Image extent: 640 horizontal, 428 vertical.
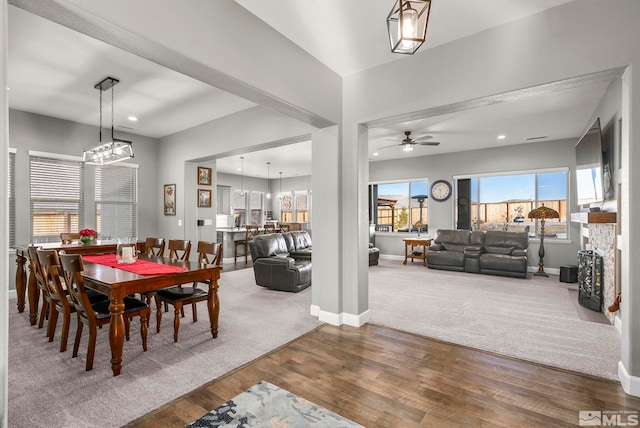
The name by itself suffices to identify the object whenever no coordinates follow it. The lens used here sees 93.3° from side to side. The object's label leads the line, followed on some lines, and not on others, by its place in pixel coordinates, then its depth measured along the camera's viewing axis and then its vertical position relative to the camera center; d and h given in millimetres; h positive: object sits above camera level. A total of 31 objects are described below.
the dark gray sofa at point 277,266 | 4984 -866
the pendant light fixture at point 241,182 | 11398 +1273
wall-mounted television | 3773 +625
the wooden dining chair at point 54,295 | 2615 -722
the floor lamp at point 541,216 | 6289 -30
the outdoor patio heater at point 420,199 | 8711 +461
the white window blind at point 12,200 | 4789 +251
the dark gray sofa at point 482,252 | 6332 -863
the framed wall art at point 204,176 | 6340 +841
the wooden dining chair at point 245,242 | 8203 -732
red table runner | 2849 -521
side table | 7749 -973
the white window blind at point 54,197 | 5062 +328
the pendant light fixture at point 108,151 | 3885 +923
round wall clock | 8209 +676
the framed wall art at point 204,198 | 6352 +368
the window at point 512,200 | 6945 +365
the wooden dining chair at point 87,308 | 2398 -813
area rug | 1851 -1278
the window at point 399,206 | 8797 +266
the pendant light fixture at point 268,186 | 12977 +1257
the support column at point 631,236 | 2137 -159
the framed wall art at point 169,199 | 6262 +345
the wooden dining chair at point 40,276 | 2949 -615
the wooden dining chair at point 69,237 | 4527 -347
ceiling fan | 5961 +1454
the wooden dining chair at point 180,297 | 3014 -845
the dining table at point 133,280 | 2379 -568
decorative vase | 4070 -330
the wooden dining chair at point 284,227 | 10202 -404
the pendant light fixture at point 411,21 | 1349 +886
